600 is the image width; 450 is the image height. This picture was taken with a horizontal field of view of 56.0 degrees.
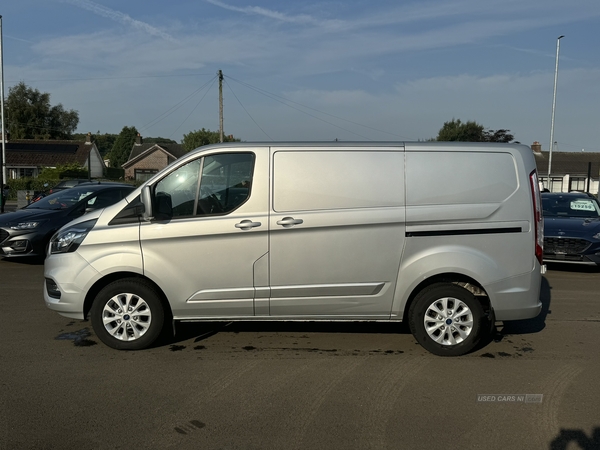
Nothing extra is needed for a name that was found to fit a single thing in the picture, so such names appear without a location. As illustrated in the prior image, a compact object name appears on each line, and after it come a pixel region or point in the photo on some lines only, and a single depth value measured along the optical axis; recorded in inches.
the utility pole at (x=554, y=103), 1272.1
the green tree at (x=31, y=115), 2952.8
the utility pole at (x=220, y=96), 1398.9
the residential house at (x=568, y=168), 1866.4
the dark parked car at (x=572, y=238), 424.8
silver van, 223.6
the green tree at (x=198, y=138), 2682.1
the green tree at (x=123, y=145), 3496.6
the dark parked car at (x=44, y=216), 414.0
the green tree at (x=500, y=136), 1234.0
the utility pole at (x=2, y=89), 1230.7
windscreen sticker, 489.7
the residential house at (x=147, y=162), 2600.9
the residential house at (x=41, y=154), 2271.2
